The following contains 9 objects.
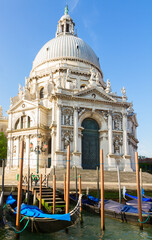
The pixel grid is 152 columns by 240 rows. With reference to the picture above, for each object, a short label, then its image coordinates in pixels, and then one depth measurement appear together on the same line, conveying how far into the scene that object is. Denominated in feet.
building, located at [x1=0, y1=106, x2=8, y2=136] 149.48
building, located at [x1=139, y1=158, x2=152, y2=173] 205.65
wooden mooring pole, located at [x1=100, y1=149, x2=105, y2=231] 37.43
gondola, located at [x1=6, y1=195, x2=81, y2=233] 34.35
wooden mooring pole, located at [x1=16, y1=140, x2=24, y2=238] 33.99
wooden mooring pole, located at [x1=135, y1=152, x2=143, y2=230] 39.42
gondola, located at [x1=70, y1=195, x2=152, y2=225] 41.79
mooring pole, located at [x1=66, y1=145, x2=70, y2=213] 38.99
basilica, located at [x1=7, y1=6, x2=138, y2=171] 104.63
